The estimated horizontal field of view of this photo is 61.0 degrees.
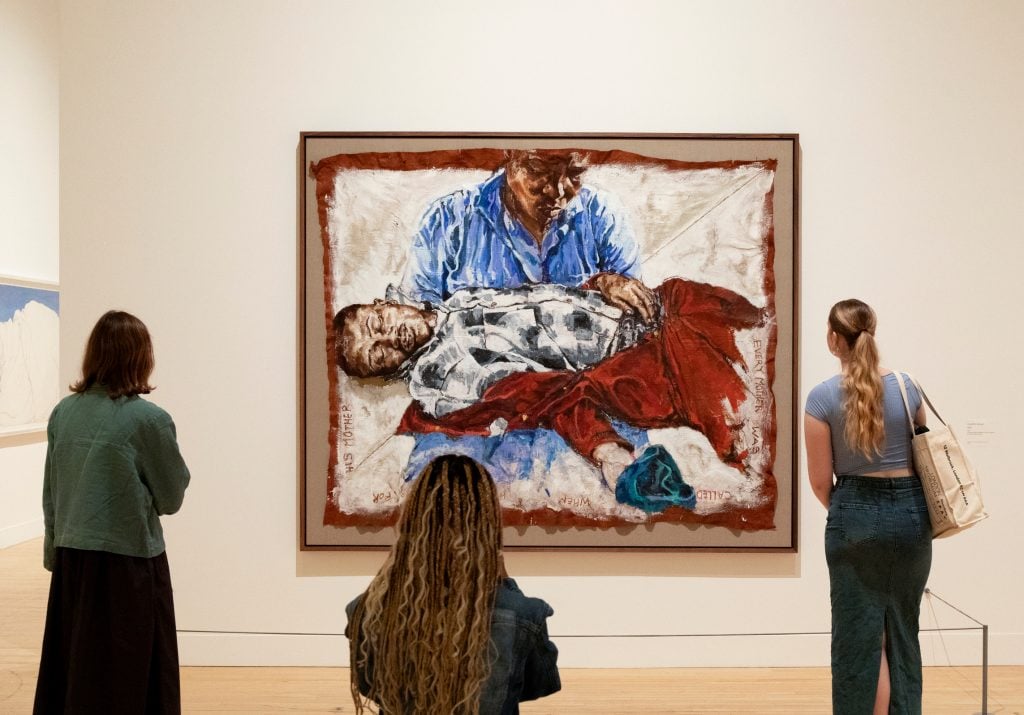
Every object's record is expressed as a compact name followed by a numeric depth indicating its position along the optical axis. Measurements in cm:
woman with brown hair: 282
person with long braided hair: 179
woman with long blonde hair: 289
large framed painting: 425
